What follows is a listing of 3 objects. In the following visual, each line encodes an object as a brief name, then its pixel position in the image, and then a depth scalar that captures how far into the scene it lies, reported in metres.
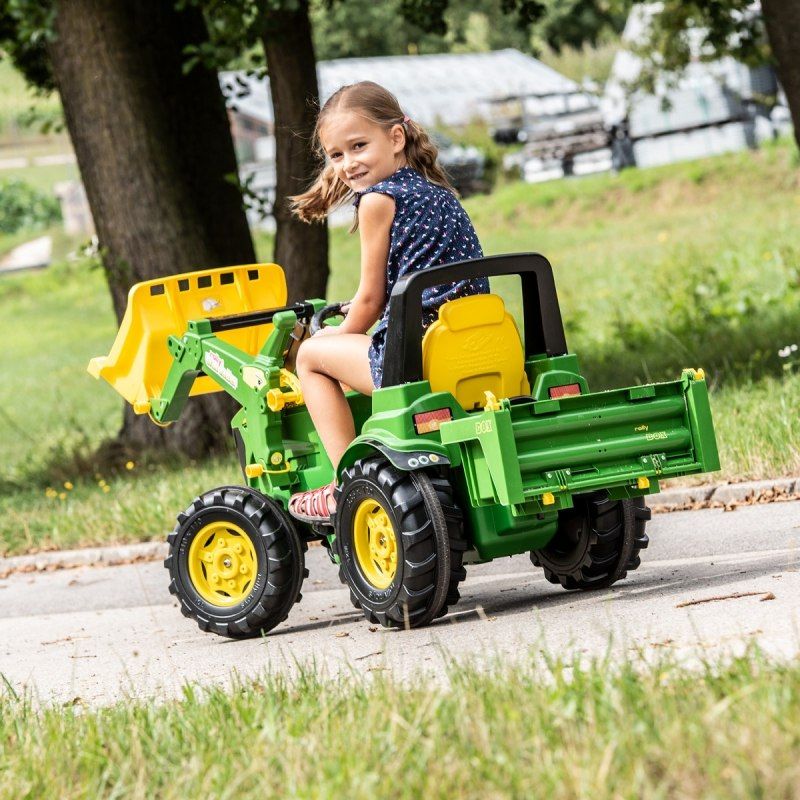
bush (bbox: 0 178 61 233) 67.62
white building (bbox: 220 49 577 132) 55.59
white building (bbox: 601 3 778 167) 40.91
